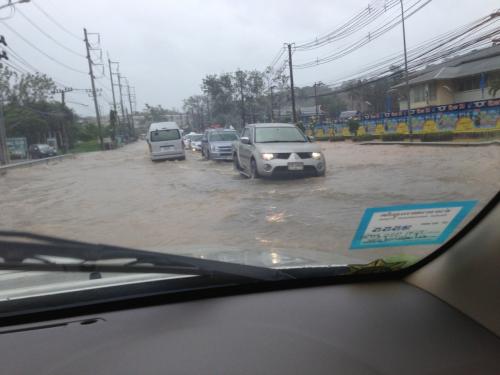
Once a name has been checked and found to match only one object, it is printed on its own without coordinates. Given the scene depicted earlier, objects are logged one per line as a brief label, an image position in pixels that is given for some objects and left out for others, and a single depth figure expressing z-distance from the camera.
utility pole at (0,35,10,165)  17.64
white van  21.92
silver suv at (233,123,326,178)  10.46
